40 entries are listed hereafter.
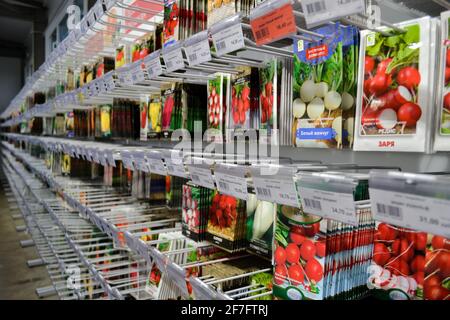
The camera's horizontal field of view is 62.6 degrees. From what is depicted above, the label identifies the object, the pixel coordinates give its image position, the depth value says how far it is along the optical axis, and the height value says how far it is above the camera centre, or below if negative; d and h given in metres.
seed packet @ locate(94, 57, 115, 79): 2.60 +0.52
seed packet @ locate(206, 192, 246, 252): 1.28 -0.29
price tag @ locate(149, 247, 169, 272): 1.36 -0.45
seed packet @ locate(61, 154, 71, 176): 3.61 -0.25
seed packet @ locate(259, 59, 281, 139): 1.16 +0.14
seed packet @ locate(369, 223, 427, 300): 0.80 -0.27
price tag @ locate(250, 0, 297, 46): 0.84 +0.29
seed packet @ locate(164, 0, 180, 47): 1.42 +0.47
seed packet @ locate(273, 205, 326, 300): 0.89 -0.29
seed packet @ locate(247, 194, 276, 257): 1.19 -0.28
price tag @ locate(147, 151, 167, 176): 1.47 -0.09
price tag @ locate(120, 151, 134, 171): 1.82 -0.10
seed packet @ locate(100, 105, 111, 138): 2.68 +0.14
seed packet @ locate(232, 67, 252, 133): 1.26 +0.14
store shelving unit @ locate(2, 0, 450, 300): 0.92 -0.09
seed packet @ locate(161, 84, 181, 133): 1.67 +0.14
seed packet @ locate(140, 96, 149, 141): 2.01 +0.13
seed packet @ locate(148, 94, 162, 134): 1.88 +0.13
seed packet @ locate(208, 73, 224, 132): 1.38 +0.14
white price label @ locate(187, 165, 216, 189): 1.16 -0.12
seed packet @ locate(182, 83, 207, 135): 1.62 +0.15
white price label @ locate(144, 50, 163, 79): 1.48 +0.31
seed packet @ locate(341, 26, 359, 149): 0.90 +0.15
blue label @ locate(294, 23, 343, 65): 0.93 +0.26
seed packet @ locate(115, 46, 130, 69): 2.17 +0.50
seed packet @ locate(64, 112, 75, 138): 3.65 +0.15
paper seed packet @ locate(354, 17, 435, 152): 0.77 +0.11
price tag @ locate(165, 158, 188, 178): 1.32 -0.10
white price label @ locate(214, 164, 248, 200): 1.00 -0.11
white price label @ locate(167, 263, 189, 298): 1.23 -0.47
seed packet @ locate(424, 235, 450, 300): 0.75 -0.26
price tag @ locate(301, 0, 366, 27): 0.66 +0.25
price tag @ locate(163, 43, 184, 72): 1.32 +0.30
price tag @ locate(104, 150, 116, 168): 2.02 -0.10
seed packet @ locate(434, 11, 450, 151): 0.75 +0.10
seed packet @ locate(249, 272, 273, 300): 1.17 -0.45
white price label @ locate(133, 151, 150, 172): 1.64 -0.10
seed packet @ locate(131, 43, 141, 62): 2.03 +0.49
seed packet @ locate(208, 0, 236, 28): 1.16 +0.43
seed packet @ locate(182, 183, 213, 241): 1.44 -0.27
